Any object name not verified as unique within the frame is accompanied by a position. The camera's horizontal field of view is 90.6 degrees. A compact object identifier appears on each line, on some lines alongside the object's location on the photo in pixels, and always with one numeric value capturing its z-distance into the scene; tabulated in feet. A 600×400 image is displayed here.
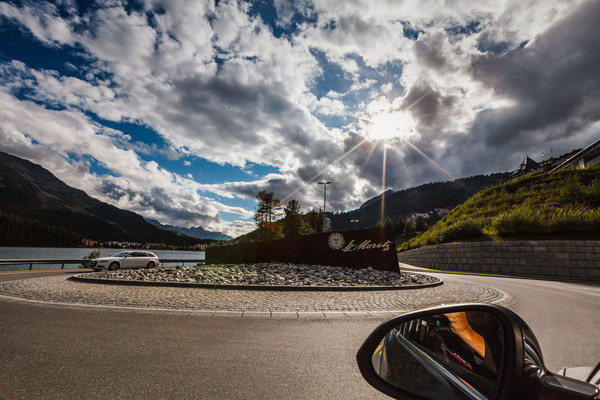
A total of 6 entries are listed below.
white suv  63.82
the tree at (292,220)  222.28
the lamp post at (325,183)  132.05
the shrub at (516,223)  72.84
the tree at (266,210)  203.62
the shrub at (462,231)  85.92
